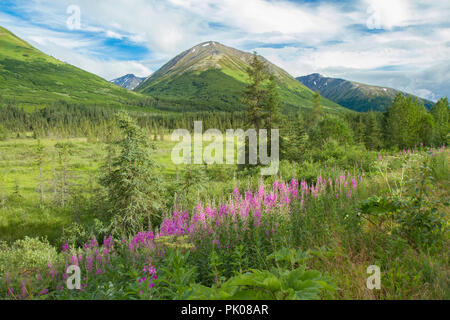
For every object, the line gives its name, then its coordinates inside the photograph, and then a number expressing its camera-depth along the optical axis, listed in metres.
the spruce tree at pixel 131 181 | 12.51
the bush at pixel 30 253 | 11.15
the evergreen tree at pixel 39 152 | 30.55
